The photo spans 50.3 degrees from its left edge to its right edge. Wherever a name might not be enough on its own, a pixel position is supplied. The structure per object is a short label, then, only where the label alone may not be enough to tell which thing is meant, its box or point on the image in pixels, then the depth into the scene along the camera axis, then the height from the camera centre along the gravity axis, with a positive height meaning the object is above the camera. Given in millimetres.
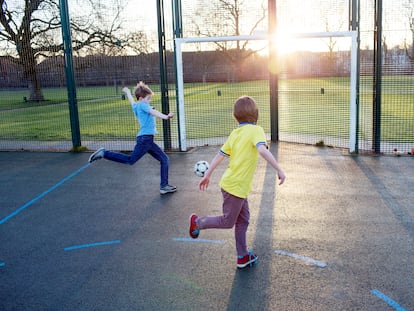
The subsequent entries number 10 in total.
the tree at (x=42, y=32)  10680 +1443
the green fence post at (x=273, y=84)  10164 -58
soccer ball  5898 -1108
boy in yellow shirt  4062 -757
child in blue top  6805 -833
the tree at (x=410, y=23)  8875 +1058
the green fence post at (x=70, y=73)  10641 +413
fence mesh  9258 +415
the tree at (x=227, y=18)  10039 +1491
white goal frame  9172 +310
